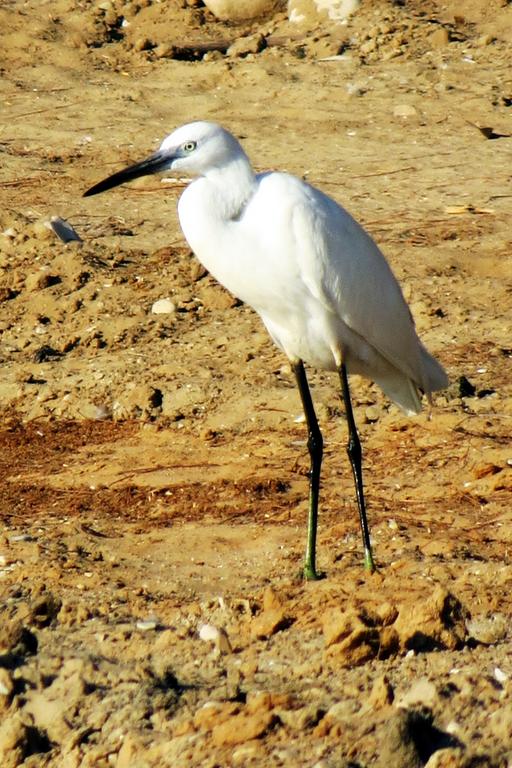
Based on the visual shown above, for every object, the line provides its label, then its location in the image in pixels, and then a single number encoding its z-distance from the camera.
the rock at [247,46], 23.98
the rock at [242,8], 25.05
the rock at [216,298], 16.08
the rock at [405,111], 21.81
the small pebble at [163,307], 16.08
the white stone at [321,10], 24.77
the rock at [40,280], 16.53
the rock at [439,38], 23.94
